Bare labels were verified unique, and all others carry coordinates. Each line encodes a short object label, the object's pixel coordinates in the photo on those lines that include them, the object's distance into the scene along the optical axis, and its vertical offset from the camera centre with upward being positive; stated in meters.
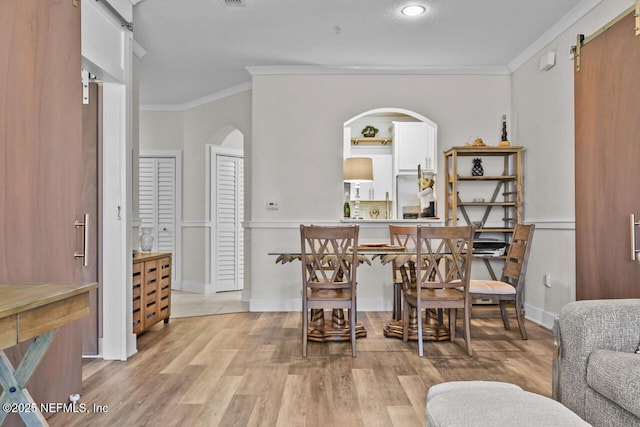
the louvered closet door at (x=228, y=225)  6.80 -0.10
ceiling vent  3.71 +1.74
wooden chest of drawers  3.81 -0.63
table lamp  5.52 +0.58
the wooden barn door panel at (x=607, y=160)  2.75 +0.36
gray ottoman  1.29 -0.58
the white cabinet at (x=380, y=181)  6.39 +0.50
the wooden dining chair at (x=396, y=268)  4.28 -0.46
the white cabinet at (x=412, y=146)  6.04 +0.94
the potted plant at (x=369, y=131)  6.36 +1.19
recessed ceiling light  3.78 +1.73
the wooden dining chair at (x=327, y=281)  3.34 -0.47
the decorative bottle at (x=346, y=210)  5.27 +0.09
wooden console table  1.33 -0.31
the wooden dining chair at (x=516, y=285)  3.77 -0.57
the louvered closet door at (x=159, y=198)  6.84 +0.30
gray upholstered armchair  1.67 -0.56
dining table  3.57 -0.91
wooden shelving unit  4.92 +0.24
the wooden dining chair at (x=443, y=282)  3.31 -0.49
